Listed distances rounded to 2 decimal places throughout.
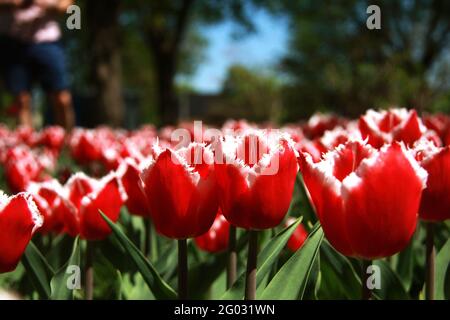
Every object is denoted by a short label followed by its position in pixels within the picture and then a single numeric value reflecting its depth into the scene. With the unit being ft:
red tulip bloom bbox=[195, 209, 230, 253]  2.43
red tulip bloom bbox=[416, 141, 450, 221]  1.83
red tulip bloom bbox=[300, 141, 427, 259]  1.55
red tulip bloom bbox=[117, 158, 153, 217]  2.29
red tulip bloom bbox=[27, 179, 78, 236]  2.28
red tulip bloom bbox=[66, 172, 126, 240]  2.22
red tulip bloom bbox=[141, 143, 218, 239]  1.68
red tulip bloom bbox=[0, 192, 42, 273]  1.66
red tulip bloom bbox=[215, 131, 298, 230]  1.67
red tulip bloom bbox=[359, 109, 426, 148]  2.44
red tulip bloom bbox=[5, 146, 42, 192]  3.33
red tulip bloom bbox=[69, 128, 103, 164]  9.47
